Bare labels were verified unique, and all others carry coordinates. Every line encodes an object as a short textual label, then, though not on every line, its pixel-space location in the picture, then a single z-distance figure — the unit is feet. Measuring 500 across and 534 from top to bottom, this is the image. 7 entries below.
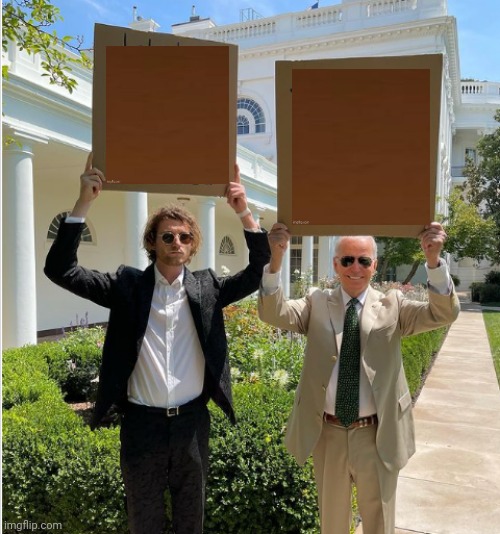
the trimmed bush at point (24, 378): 14.19
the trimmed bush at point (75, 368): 19.90
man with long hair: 6.84
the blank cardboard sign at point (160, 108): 6.30
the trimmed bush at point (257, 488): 9.08
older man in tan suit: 6.99
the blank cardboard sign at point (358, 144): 6.36
